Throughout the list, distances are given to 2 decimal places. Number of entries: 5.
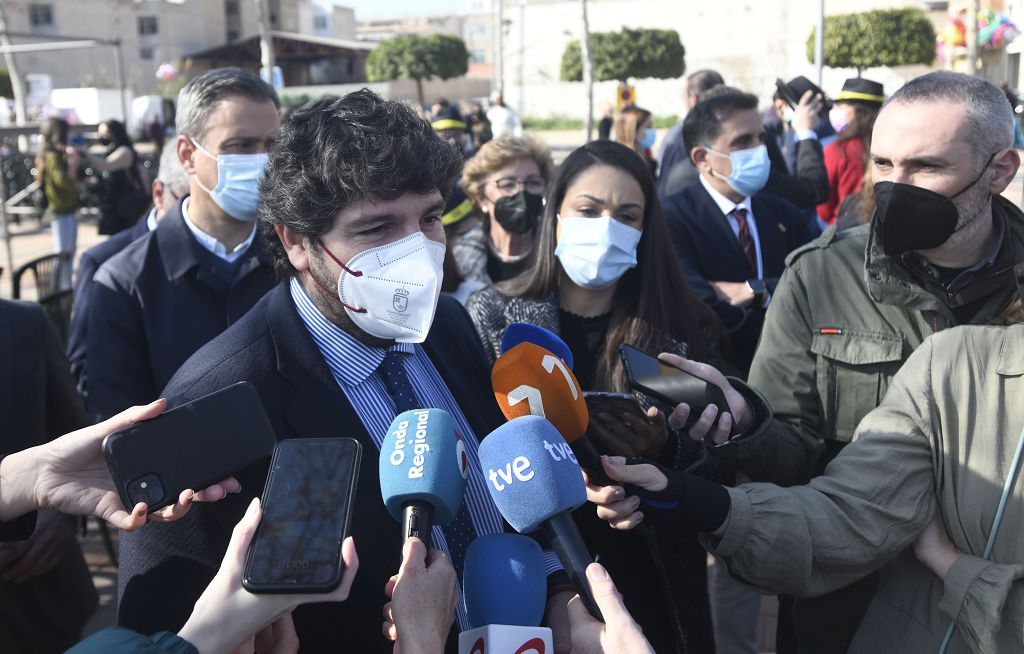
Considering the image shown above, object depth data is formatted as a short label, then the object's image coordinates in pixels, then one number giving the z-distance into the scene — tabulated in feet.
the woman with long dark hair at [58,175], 31.60
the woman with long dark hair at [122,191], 24.86
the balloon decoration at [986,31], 56.08
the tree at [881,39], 102.32
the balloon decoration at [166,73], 121.31
